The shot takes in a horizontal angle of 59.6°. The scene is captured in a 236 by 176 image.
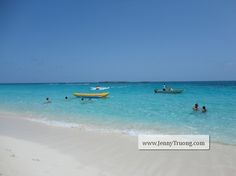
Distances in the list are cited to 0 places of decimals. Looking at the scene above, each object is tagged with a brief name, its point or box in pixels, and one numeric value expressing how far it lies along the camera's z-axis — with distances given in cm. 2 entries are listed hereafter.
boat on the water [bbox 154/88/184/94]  3656
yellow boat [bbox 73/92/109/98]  2989
